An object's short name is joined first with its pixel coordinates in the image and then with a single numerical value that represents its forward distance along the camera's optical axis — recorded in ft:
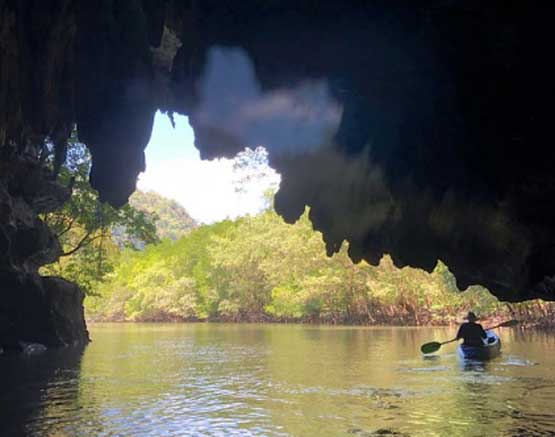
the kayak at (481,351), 83.56
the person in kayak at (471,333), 85.40
